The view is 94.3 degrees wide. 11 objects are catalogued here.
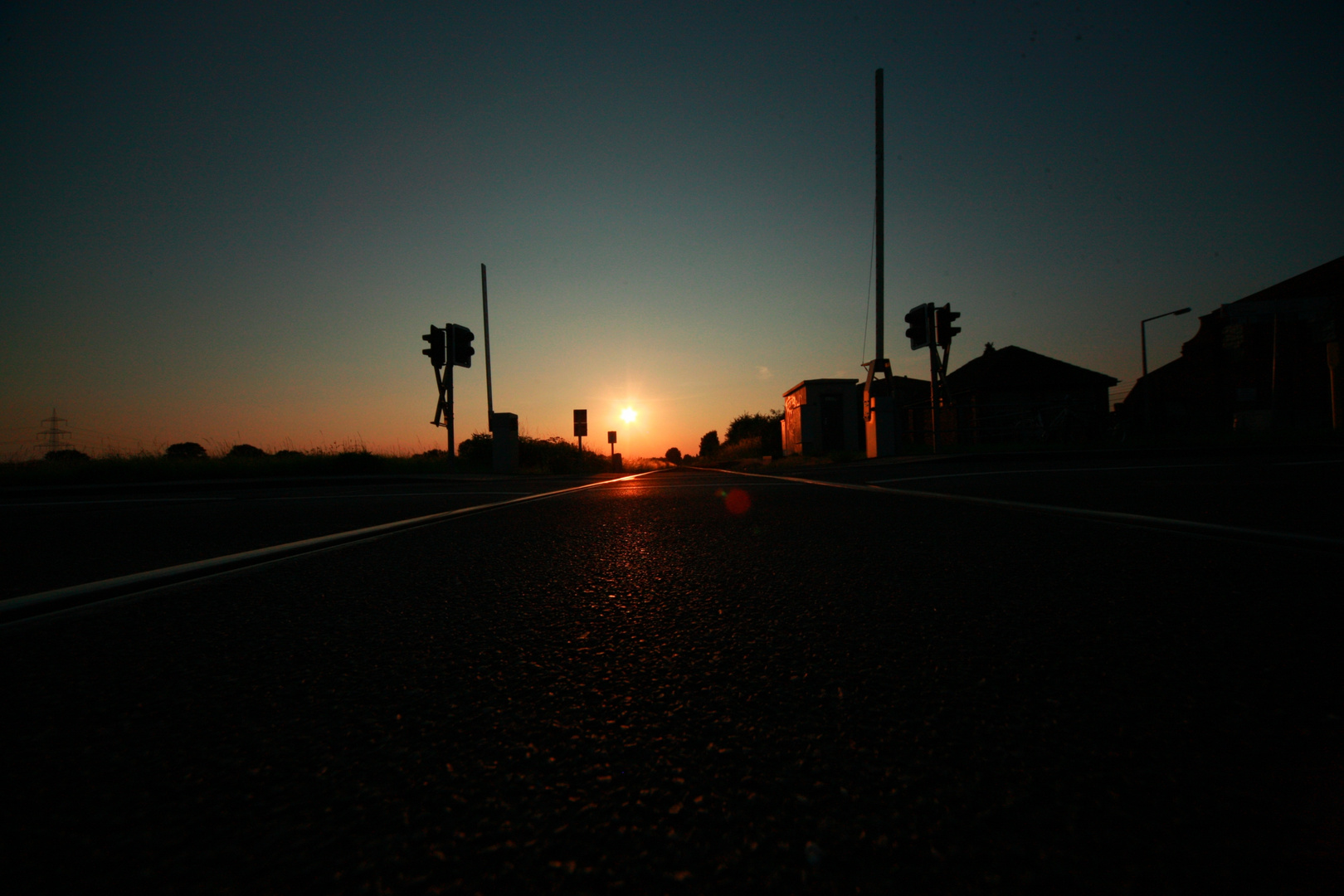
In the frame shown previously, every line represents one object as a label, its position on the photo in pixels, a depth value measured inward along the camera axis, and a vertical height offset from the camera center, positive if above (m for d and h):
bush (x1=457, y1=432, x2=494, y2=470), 20.92 +0.34
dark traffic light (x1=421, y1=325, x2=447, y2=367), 14.34 +2.66
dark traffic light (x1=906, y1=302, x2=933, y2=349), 12.88 +2.46
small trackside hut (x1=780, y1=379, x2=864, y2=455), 26.95 +1.34
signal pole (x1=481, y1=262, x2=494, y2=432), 25.15 +3.58
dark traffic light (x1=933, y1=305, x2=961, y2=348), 12.75 +2.42
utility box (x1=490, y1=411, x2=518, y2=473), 17.41 +0.60
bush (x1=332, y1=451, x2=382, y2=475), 15.54 +0.07
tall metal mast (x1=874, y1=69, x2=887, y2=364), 15.87 +5.50
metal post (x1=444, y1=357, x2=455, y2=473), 14.32 +1.64
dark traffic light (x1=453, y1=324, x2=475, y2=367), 14.53 +2.67
